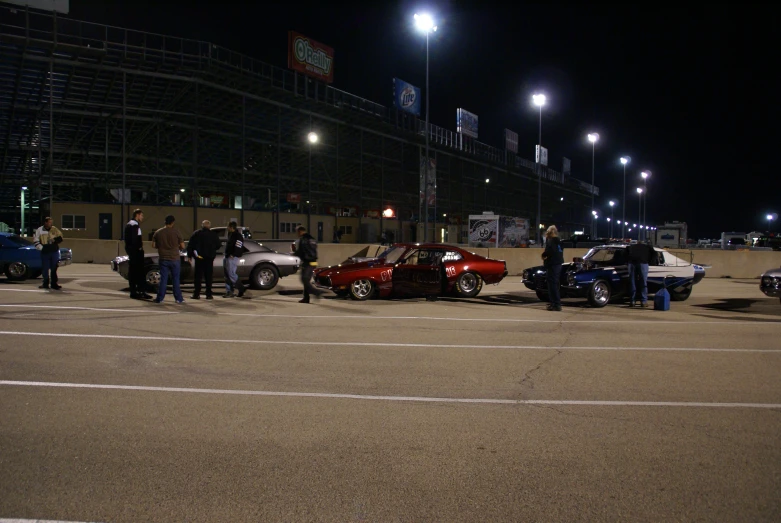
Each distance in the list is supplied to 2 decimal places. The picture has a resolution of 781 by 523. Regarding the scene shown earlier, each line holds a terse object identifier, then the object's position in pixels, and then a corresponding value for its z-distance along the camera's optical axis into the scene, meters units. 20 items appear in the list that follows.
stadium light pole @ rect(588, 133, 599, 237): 50.97
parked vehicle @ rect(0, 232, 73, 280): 16.95
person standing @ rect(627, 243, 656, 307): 14.57
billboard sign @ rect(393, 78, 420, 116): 58.28
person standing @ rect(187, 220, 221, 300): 13.77
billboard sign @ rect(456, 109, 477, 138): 74.06
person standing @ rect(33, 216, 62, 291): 14.70
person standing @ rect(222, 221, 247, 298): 14.46
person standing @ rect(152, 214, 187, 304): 12.88
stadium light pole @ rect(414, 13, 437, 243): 25.77
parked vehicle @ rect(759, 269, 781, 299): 14.09
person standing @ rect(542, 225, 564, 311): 13.48
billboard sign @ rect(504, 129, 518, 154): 87.56
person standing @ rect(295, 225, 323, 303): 13.74
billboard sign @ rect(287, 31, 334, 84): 43.81
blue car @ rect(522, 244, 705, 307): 14.64
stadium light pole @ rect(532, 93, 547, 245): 41.50
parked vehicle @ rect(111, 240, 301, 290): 16.42
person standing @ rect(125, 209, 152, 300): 13.07
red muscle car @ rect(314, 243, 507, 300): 14.95
